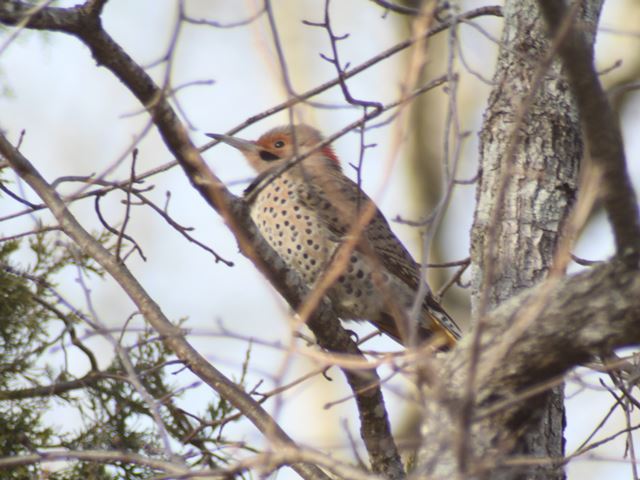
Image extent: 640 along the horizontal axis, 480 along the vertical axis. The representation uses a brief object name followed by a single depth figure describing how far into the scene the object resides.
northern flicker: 13.60
